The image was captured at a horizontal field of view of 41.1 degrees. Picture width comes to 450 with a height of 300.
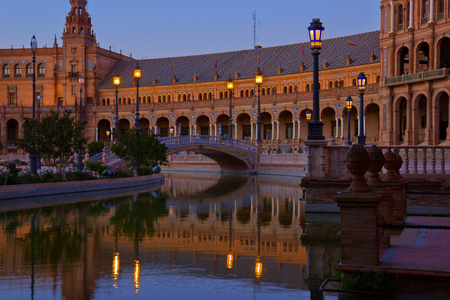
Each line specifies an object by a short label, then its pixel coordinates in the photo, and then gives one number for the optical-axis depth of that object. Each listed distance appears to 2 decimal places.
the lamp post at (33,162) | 30.61
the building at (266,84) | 54.09
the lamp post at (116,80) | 35.66
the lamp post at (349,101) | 35.59
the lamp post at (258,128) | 42.88
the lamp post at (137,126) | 33.31
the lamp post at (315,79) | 18.48
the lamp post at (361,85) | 27.84
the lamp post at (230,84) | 47.71
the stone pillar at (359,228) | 7.87
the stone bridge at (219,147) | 55.09
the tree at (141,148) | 38.44
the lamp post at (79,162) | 35.79
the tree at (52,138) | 29.27
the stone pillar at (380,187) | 9.66
